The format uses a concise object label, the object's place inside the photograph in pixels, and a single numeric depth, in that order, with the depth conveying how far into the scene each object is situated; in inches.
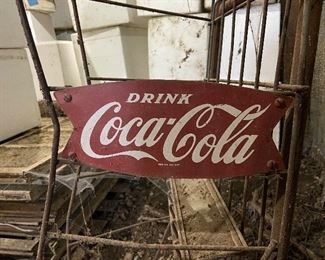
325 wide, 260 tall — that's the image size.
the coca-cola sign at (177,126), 20.7
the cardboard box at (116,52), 77.0
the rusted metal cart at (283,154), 20.8
